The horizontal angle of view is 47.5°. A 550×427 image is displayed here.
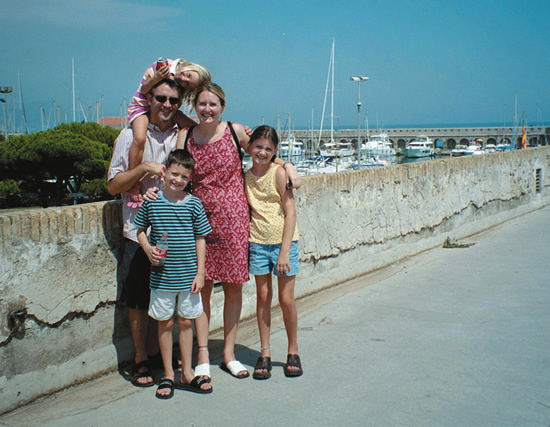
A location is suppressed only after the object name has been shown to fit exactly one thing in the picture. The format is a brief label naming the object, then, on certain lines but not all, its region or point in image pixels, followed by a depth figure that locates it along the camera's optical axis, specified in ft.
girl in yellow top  13.20
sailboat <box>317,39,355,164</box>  180.04
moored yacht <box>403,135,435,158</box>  285.64
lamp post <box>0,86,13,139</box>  164.28
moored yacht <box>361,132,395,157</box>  259.19
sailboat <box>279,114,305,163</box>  198.54
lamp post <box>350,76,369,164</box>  180.04
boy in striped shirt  12.05
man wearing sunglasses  12.69
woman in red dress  12.94
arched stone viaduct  313.94
